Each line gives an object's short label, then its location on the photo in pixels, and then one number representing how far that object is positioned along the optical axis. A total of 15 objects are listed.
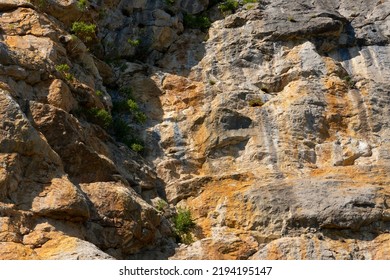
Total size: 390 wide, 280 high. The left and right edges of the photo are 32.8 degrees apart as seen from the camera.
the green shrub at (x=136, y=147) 18.67
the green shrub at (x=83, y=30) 20.89
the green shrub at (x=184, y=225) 16.39
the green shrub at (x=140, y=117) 19.97
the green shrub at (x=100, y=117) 17.98
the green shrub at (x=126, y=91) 20.89
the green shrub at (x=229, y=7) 25.30
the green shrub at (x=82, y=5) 21.23
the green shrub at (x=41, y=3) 20.22
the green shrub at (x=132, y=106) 20.22
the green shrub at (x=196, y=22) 24.55
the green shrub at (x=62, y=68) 17.91
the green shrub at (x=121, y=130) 19.12
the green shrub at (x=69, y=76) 18.04
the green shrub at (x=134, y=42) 22.86
